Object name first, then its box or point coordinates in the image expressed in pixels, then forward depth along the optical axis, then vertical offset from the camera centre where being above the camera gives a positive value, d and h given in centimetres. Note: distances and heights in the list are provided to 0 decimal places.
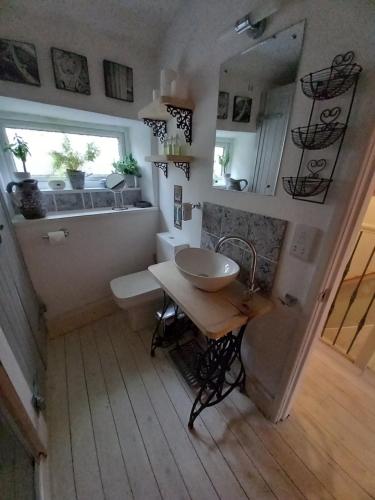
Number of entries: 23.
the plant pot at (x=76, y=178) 176 -15
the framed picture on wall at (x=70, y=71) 128 +55
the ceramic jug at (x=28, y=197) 142 -26
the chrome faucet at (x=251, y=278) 95 -52
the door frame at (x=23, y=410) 79 -105
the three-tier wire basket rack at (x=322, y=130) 66 +13
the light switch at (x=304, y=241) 83 -30
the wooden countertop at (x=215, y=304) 88 -66
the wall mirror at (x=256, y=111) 84 +25
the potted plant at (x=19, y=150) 144 +6
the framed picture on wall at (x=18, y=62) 115 +53
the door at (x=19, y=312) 96 -81
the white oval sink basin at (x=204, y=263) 112 -57
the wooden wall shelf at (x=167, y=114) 124 +33
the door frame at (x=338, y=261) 67 -35
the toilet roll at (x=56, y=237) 152 -56
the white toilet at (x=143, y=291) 162 -100
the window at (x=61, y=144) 161 +13
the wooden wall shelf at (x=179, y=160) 139 +2
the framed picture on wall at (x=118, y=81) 145 +57
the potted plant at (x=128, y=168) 198 -6
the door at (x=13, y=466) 74 -115
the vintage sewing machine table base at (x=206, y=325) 92 -93
